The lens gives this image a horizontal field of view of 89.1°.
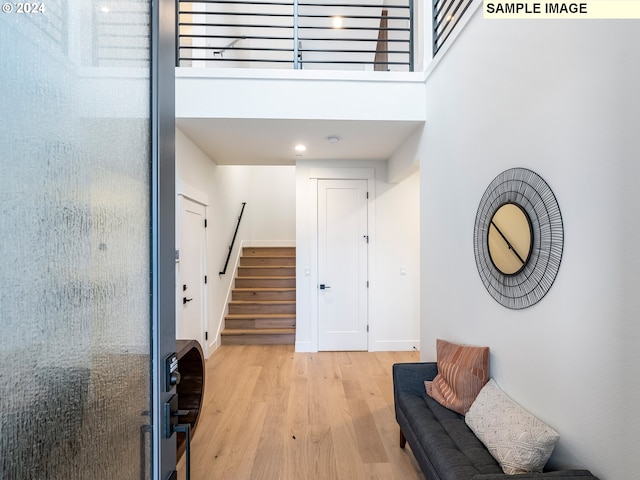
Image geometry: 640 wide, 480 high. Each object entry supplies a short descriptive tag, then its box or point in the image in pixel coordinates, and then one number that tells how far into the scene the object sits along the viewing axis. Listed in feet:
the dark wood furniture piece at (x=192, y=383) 7.73
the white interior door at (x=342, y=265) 14.57
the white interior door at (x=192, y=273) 11.10
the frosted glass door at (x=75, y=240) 1.75
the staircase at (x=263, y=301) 15.64
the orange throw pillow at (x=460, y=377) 6.27
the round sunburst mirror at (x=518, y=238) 4.84
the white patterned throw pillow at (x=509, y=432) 4.47
